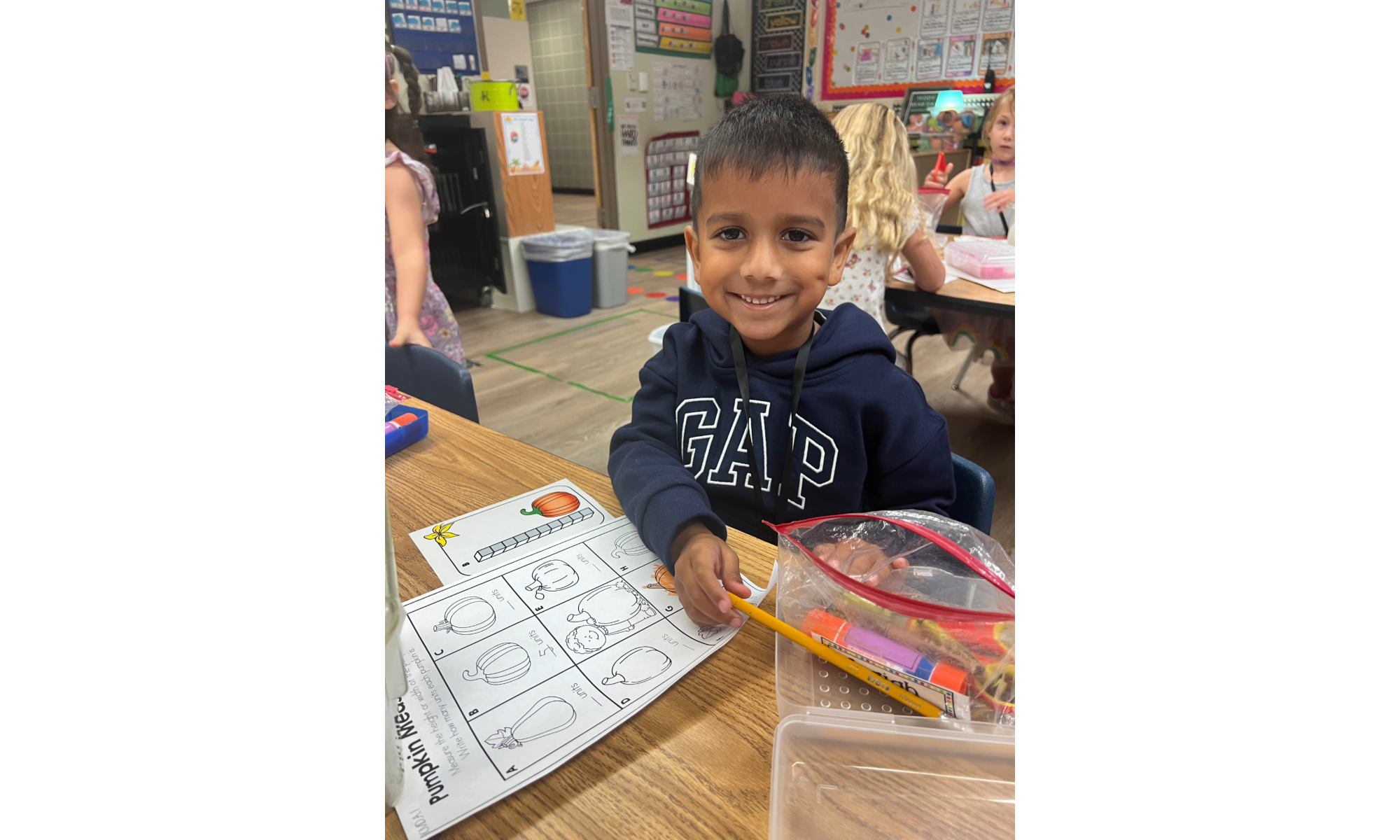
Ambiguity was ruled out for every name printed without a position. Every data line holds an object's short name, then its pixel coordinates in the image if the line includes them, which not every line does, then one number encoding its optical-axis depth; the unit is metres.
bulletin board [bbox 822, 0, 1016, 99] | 4.56
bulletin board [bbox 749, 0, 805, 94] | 5.39
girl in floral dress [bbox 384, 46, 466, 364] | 1.59
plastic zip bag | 0.39
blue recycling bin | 3.59
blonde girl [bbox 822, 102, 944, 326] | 1.66
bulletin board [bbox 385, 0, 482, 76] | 3.34
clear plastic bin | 0.33
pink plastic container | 1.77
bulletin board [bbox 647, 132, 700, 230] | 5.14
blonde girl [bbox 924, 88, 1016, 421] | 2.21
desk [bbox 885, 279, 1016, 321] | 1.59
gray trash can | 3.74
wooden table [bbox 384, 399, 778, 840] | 0.34
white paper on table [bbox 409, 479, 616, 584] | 0.56
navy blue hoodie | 0.81
